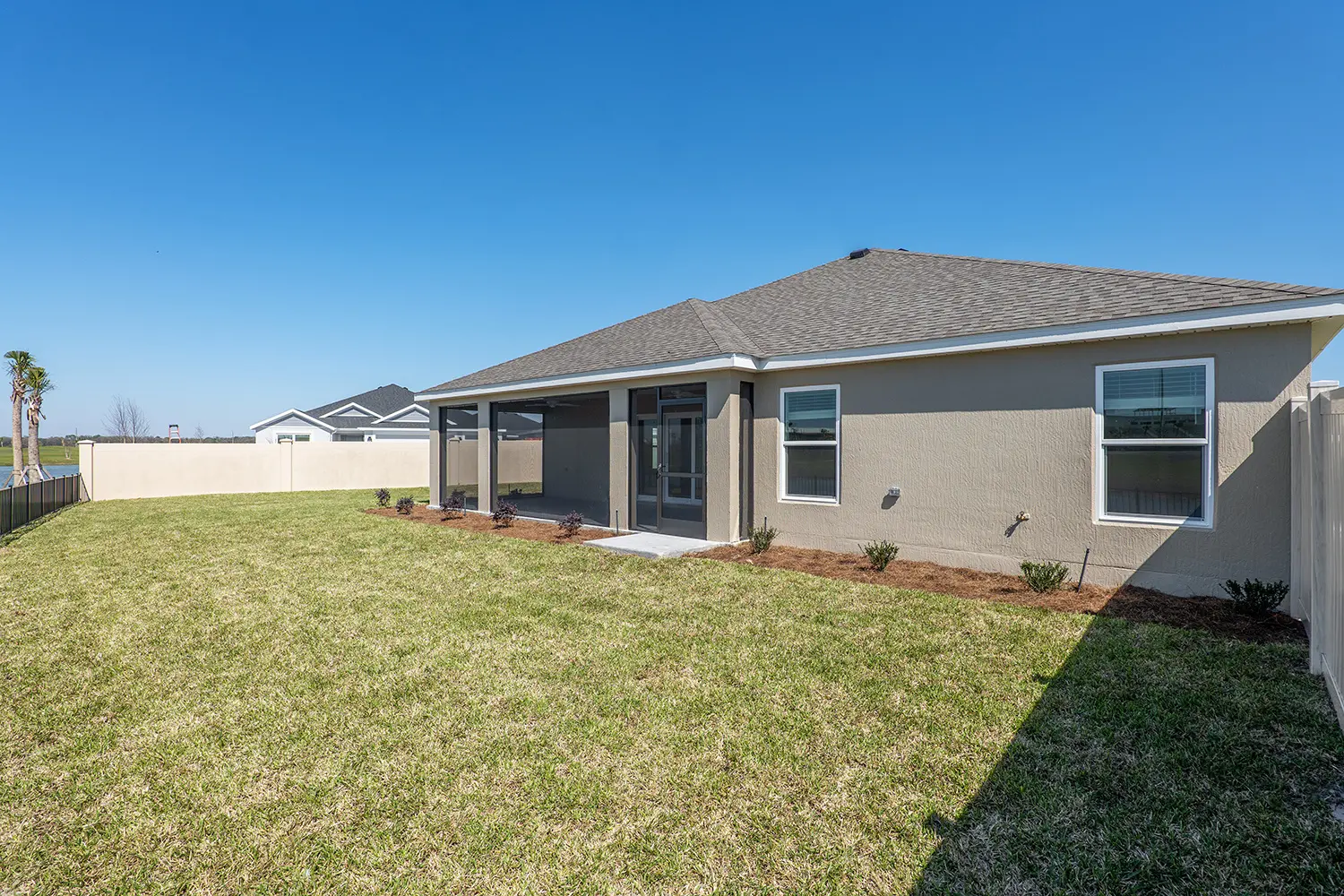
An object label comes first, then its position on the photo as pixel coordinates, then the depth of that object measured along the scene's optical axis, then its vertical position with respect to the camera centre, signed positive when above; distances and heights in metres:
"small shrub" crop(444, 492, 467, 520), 13.55 -1.45
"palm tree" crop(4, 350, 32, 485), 21.98 +2.49
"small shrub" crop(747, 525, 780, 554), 8.77 -1.51
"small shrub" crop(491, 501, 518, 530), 12.03 -1.52
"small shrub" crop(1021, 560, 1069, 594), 6.41 -1.52
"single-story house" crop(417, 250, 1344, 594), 5.88 +0.36
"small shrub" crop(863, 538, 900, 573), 7.62 -1.51
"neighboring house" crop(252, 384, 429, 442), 31.97 +1.05
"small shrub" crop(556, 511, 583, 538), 10.78 -1.55
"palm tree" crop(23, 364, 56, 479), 21.73 +2.08
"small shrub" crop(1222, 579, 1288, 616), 5.32 -1.46
